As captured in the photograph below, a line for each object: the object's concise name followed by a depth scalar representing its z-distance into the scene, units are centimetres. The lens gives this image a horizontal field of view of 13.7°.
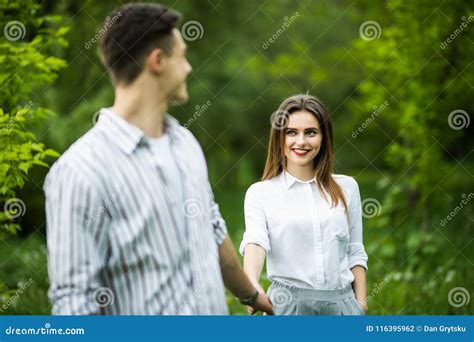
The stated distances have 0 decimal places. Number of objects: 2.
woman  638
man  554
